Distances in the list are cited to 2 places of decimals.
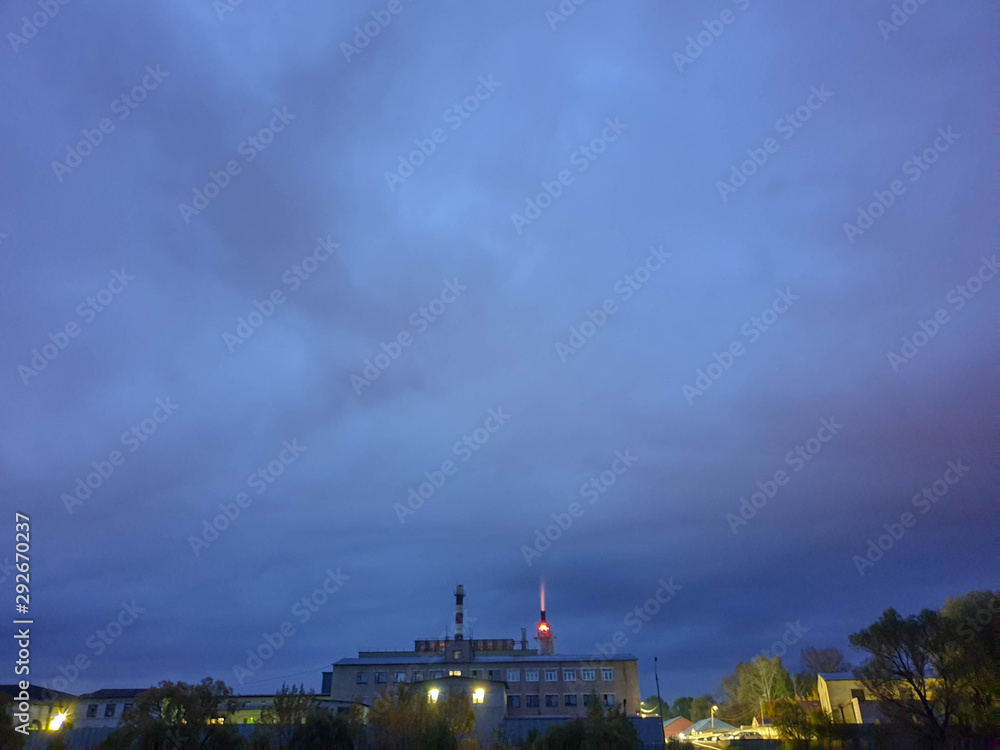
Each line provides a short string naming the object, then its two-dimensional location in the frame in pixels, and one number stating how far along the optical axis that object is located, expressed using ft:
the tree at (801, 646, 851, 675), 384.47
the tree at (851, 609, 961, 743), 146.82
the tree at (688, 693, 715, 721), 492.95
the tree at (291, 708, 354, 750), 134.92
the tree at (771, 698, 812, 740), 184.23
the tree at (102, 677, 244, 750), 148.87
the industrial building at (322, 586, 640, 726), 260.01
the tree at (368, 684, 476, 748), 128.88
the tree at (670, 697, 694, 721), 554.87
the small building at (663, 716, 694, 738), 335.86
